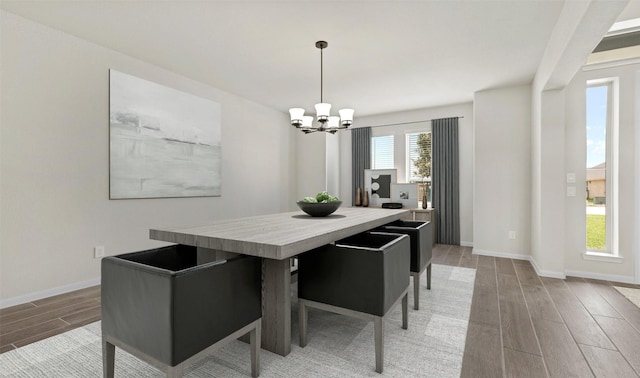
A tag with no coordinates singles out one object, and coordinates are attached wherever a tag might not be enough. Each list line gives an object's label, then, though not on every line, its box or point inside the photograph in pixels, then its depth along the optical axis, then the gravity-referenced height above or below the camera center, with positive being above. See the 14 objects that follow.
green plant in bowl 2.55 -0.14
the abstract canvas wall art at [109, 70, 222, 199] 3.26 +0.57
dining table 1.48 -0.28
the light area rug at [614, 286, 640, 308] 2.71 -0.99
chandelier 3.04 +0.73
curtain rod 5.53 +1.24
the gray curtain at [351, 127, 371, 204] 6.00 +0.68
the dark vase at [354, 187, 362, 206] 5.91 -0.16
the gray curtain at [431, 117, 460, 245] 5.23 +0.17
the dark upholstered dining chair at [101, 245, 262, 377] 1.21 -0.53
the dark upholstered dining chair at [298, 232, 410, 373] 1.65 -0.54
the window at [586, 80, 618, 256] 3.36 +0.24
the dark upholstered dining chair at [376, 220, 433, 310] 2.46 -0.49
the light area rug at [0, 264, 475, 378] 1.64 -0.98
